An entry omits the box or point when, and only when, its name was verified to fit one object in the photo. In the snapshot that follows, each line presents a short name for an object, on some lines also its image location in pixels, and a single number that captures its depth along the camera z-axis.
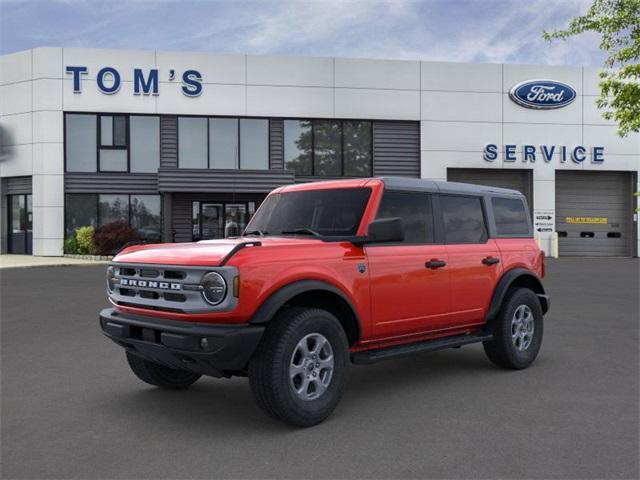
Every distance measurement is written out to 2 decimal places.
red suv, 4.29
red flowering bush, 24.35
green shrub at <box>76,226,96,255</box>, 24.83
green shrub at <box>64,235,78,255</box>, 25.23
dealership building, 25.53
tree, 14.26
